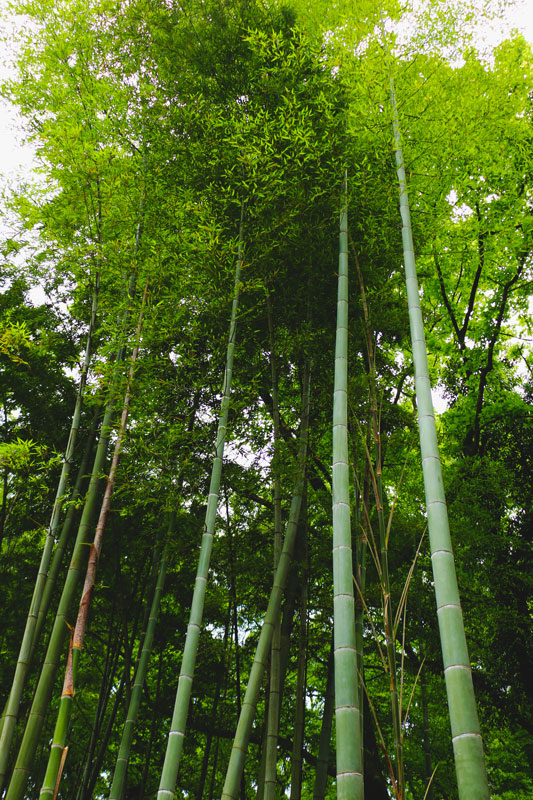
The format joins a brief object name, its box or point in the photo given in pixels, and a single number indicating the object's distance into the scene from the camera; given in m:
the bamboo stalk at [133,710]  4.11
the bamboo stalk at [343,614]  1.89
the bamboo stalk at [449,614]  1.56
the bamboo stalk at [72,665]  2.70
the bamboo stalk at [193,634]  2.60
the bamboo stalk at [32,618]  3.21
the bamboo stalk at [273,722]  3.51
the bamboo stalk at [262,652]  2.90
